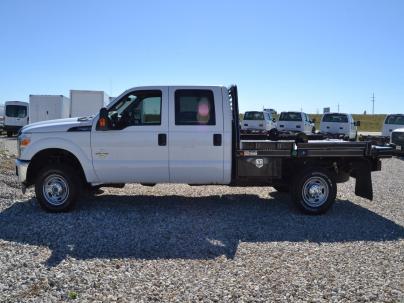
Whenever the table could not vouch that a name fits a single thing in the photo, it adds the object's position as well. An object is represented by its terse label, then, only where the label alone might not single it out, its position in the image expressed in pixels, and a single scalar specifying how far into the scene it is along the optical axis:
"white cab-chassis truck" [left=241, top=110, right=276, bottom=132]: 25.91
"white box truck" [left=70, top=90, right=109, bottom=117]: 26.84
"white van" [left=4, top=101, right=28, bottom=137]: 34.56
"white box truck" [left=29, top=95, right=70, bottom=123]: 30.23
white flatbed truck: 7.89
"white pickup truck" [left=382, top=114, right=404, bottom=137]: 23.41
